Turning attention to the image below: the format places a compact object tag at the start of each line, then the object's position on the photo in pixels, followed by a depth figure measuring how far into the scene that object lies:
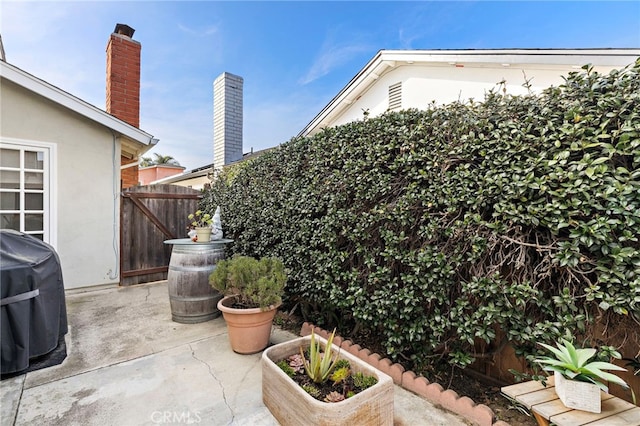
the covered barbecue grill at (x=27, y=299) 2.51
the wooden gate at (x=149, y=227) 5.76
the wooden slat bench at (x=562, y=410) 1.37
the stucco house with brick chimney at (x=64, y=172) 4.56
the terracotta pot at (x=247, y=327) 2.94
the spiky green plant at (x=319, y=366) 2.02
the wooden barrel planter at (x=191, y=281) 3.77
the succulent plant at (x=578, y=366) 1.42
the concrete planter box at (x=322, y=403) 1.67
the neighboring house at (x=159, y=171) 18.86
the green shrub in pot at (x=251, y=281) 2.93
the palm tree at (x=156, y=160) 24.66
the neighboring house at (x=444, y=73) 4.88
